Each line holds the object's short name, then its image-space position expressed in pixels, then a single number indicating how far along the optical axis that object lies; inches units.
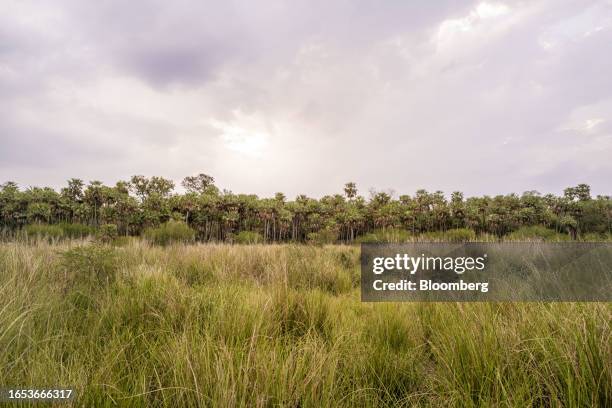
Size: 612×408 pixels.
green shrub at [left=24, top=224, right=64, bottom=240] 727.1
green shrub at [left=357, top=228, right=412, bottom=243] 898.9
